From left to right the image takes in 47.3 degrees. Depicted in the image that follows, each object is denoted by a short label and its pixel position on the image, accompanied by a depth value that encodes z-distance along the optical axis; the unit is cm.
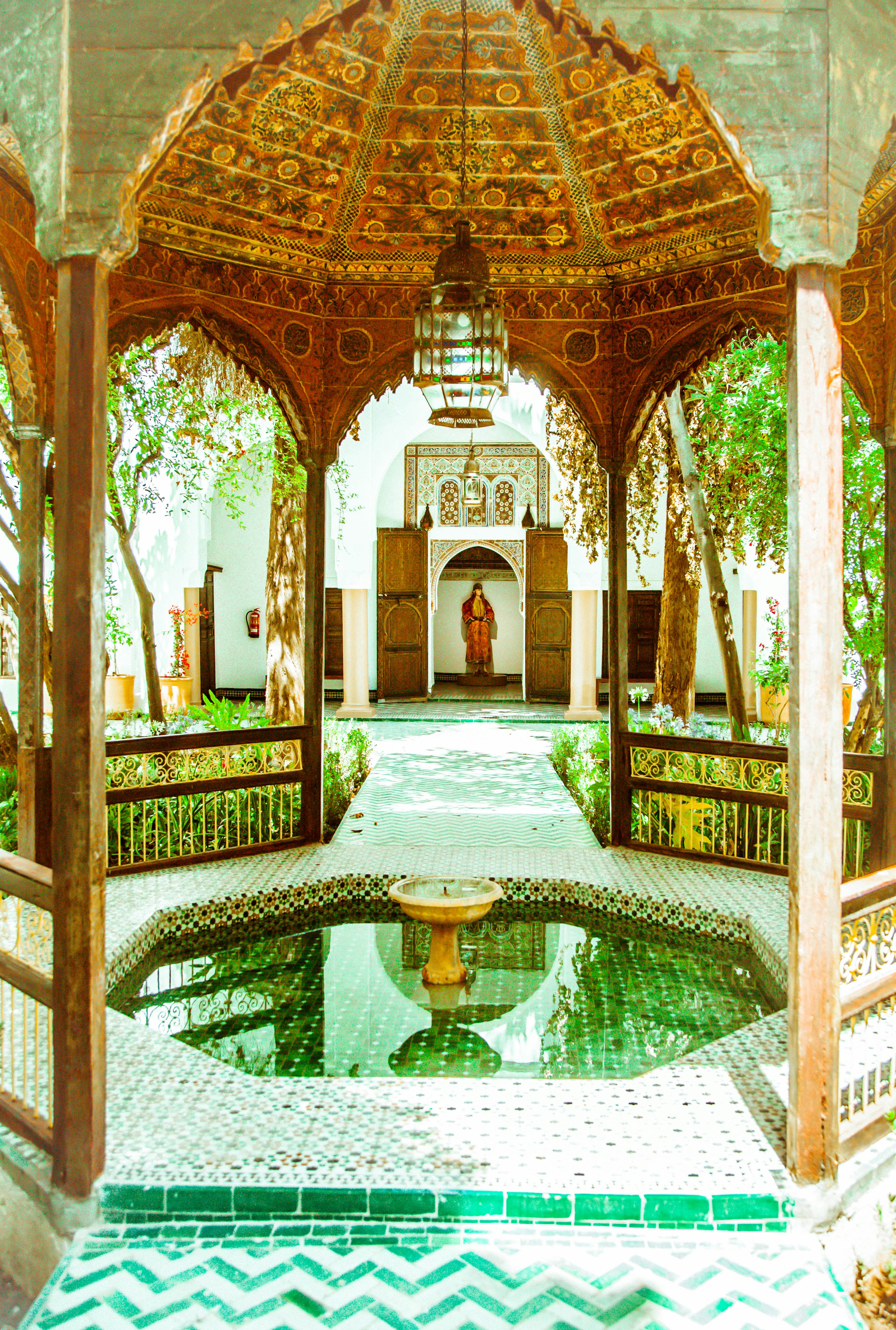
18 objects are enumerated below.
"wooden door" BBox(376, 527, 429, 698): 1619
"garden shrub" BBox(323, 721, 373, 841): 771
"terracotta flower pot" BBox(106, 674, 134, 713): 1387
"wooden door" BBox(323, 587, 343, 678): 1700
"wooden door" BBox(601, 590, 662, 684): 1711
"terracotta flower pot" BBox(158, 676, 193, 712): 1371
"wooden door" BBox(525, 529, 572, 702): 1622
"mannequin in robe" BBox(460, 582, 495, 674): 2036
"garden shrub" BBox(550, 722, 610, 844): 733
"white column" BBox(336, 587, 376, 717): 1454
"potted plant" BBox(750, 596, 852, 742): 913
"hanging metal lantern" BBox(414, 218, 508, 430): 410
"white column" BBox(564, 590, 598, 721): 1424
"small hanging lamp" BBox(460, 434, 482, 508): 1620
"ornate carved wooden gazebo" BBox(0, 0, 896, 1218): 270
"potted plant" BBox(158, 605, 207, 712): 1370
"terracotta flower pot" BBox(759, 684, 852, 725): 1187
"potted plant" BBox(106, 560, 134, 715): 1346
